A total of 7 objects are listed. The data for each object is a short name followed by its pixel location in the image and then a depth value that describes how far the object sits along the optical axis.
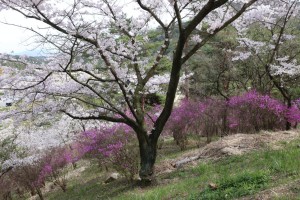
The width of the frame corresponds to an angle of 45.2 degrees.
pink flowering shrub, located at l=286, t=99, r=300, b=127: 10.91
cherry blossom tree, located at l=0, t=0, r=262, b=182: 7.75
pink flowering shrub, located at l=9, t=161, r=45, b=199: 12.07
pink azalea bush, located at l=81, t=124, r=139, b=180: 9.72
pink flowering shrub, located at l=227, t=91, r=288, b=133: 10.98
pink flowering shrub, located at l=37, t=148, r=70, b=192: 12.03
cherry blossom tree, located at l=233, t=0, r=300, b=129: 11.51
